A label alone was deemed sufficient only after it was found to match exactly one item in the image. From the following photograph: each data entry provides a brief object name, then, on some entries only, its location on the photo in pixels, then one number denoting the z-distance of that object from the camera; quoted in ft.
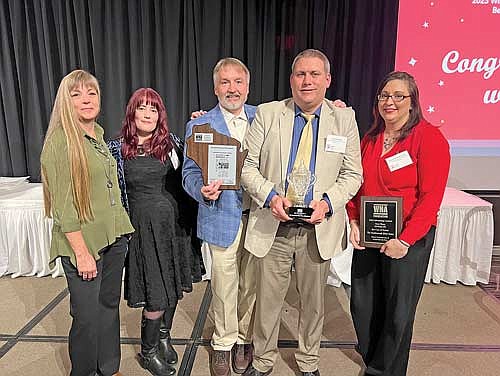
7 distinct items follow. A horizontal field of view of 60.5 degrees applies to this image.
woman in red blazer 5.89
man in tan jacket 6.07
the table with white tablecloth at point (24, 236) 10.62
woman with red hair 6.47
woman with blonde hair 5.28
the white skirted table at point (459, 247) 10.51
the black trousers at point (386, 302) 6.20
